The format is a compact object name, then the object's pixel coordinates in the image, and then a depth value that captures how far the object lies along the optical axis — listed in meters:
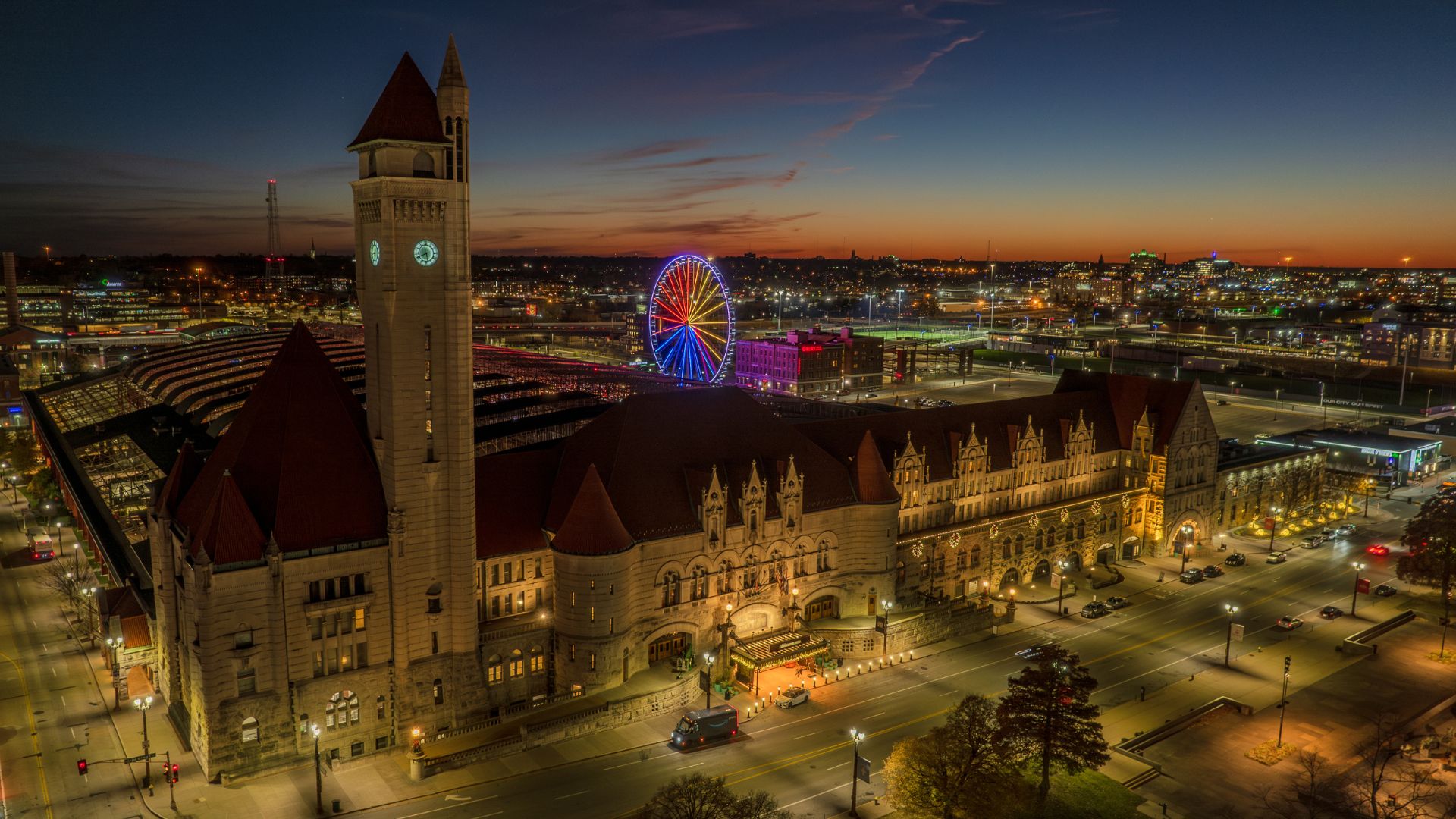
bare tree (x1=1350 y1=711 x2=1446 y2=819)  48.88
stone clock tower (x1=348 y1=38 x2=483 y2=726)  54.00
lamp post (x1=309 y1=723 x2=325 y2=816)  48.25
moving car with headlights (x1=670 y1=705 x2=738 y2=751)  56.38
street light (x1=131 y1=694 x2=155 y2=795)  50.69
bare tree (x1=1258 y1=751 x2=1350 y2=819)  50.09
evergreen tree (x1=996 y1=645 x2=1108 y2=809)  48.22
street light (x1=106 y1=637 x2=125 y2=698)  61.67
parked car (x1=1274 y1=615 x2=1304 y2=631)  77.94
